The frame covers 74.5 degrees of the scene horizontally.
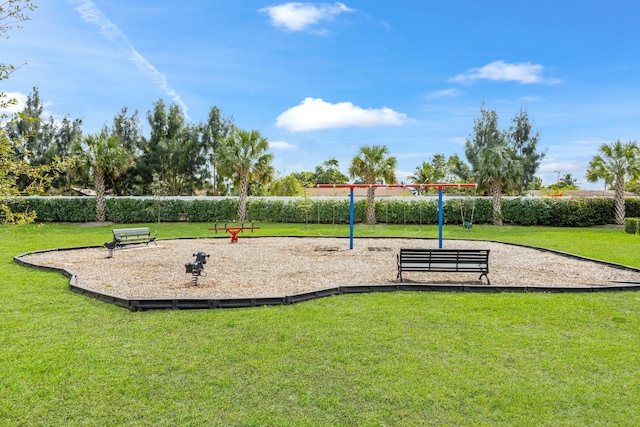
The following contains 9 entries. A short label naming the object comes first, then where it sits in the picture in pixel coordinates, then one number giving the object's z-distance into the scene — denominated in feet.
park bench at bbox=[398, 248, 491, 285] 33.66
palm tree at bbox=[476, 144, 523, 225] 100.22
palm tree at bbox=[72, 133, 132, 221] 104.01
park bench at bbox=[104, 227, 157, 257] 52.94
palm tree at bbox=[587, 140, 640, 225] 98.43
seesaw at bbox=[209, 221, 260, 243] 64.39
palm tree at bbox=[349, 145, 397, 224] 101.71
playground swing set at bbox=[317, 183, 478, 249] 54.43
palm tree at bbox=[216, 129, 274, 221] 102.32
